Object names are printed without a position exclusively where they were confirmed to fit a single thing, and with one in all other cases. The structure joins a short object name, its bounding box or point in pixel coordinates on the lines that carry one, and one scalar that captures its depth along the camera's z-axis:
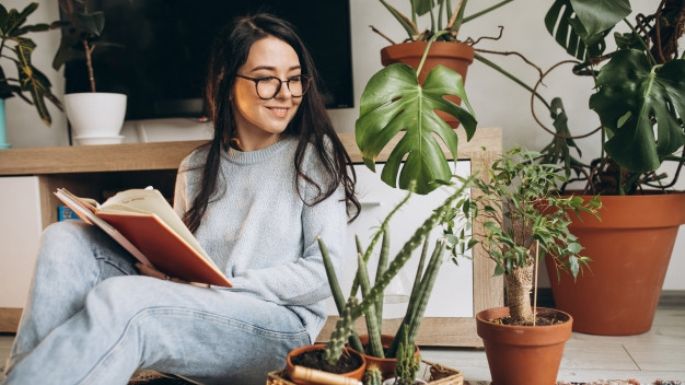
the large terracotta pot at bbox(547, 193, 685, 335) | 1.32
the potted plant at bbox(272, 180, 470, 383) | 0.68
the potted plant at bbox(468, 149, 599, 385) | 0.96
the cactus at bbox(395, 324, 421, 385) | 0.69
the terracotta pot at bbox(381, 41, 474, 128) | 1.27
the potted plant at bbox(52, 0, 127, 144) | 1.68
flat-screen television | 1.71
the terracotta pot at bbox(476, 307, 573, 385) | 0.97
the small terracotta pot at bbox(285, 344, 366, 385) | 0.66
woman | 0.75
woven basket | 0.68
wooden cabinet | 1.30
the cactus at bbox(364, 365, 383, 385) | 0.68
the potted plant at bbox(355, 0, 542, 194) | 0.96
